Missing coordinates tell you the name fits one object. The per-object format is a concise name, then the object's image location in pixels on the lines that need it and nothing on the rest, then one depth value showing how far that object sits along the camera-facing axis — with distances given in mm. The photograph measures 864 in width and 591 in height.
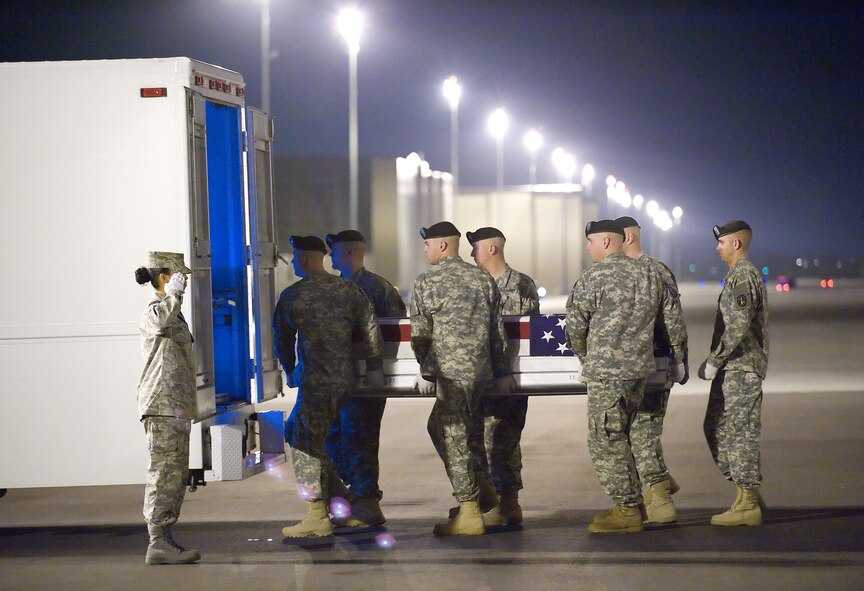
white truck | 17047
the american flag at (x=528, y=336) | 19141
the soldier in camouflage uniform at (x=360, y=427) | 19547
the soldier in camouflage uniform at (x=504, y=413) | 19359
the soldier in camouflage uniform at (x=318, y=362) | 18312
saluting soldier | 16172
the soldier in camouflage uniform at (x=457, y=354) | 18391
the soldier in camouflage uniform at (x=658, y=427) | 18734
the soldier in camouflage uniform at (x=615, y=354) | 18078
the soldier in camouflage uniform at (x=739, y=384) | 18484
